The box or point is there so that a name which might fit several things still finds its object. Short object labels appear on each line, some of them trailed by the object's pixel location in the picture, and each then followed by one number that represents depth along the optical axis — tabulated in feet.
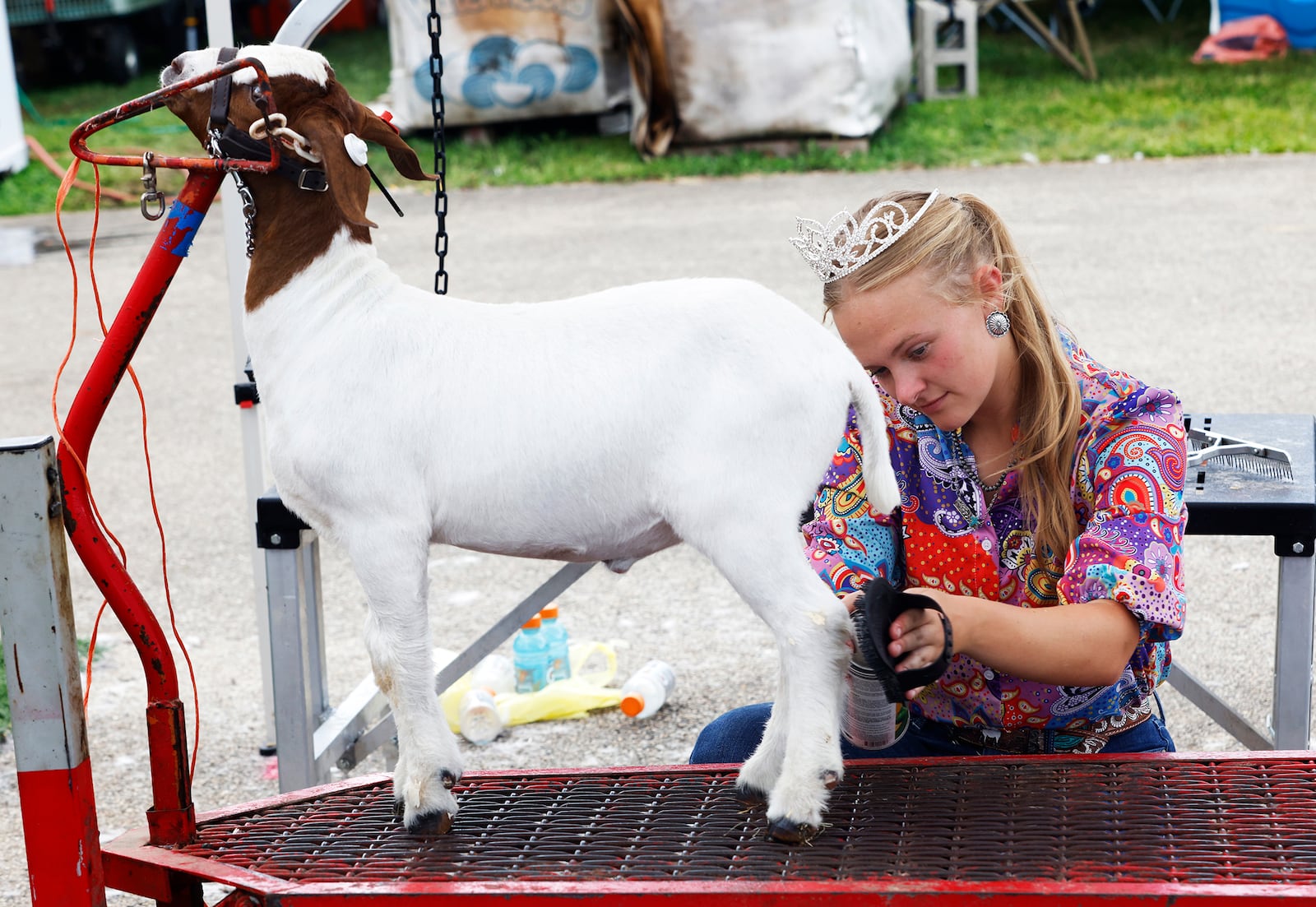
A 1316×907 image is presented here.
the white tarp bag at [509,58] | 30.78
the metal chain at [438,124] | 6.40
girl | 5.86
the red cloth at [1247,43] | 37.52
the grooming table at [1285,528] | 7.48
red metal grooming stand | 5.30
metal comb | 8.14
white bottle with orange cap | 11.03
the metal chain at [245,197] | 5.10
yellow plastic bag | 11.11
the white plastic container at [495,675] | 11.42
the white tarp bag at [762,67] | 29.09
